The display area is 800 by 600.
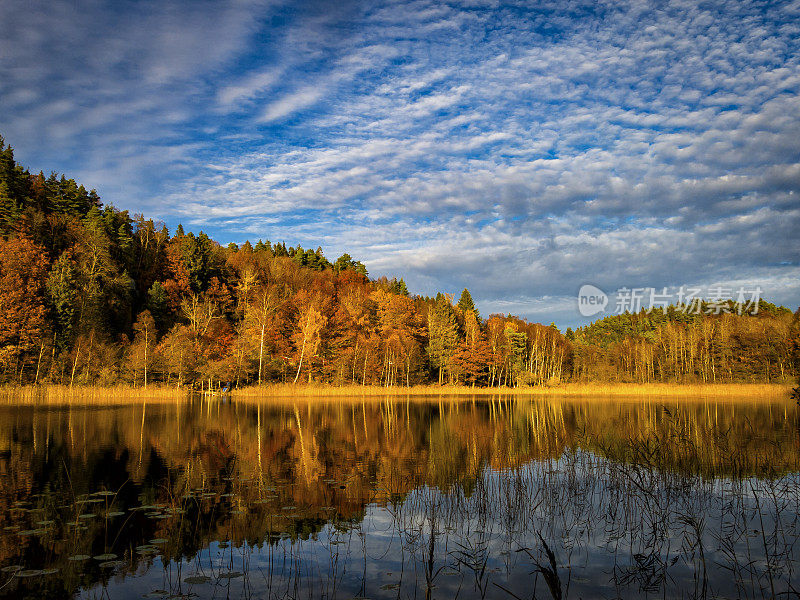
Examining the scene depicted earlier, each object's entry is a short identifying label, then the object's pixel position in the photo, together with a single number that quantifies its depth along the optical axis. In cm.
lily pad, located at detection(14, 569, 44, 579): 771
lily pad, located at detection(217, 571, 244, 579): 792
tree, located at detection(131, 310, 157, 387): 5939
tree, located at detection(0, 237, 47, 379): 5372
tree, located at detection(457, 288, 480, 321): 10844
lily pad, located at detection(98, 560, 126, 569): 828
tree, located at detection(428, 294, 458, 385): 8331
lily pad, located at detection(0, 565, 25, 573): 786
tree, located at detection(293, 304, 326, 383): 6881
